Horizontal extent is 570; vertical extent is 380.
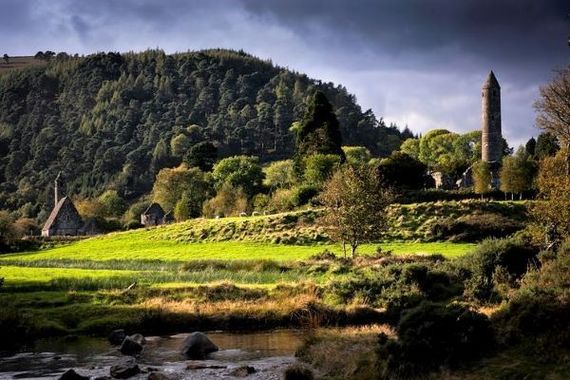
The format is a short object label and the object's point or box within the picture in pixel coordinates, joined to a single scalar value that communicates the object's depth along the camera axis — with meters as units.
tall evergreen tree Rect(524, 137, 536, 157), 147.12
